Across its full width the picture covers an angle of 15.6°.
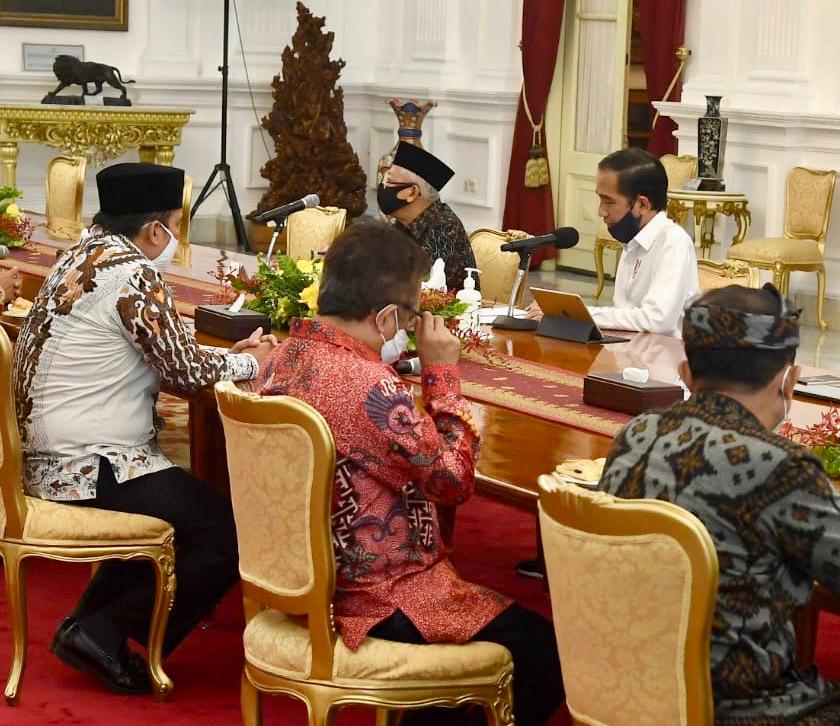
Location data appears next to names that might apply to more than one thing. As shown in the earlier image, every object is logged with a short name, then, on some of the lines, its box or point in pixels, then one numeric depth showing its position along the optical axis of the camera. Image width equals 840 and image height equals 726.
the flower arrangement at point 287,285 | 8.37
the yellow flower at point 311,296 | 8.04
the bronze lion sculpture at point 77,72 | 21.79
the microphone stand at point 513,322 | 9.13
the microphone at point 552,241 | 8.09
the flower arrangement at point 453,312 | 7.92
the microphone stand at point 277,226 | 8.76
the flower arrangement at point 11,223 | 12.48
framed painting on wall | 22.55
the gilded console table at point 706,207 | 17.78
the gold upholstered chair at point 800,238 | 16.97
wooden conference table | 5.88
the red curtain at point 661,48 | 19.37
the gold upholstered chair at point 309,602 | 5.32
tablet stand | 8.82
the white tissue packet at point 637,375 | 6.98
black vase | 17.75
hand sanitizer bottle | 8.45
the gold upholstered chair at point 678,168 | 18.44
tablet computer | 8.83
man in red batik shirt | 5.39
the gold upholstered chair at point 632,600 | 4.18
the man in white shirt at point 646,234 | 9.38
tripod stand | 22.55
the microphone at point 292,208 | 8.70
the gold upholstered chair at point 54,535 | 6.85
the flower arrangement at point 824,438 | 5.78
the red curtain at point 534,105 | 21.43
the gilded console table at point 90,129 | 21.67
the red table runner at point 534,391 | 6.84
